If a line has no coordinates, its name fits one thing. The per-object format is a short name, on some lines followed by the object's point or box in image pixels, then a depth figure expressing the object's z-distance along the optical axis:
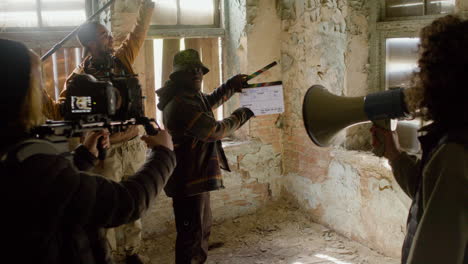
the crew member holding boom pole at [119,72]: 2.93
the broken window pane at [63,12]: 3.44
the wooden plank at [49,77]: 3.43
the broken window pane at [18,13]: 3.30
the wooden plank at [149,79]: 3.84
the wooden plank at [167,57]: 3.94
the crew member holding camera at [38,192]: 1.24
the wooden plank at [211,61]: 4.16
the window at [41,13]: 3.31
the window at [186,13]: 3.86
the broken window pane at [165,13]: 3.84
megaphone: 1.70
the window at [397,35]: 3.18
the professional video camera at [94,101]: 1.63
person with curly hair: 1.22
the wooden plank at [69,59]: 3.50
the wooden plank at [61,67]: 3.47
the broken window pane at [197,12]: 3.96
